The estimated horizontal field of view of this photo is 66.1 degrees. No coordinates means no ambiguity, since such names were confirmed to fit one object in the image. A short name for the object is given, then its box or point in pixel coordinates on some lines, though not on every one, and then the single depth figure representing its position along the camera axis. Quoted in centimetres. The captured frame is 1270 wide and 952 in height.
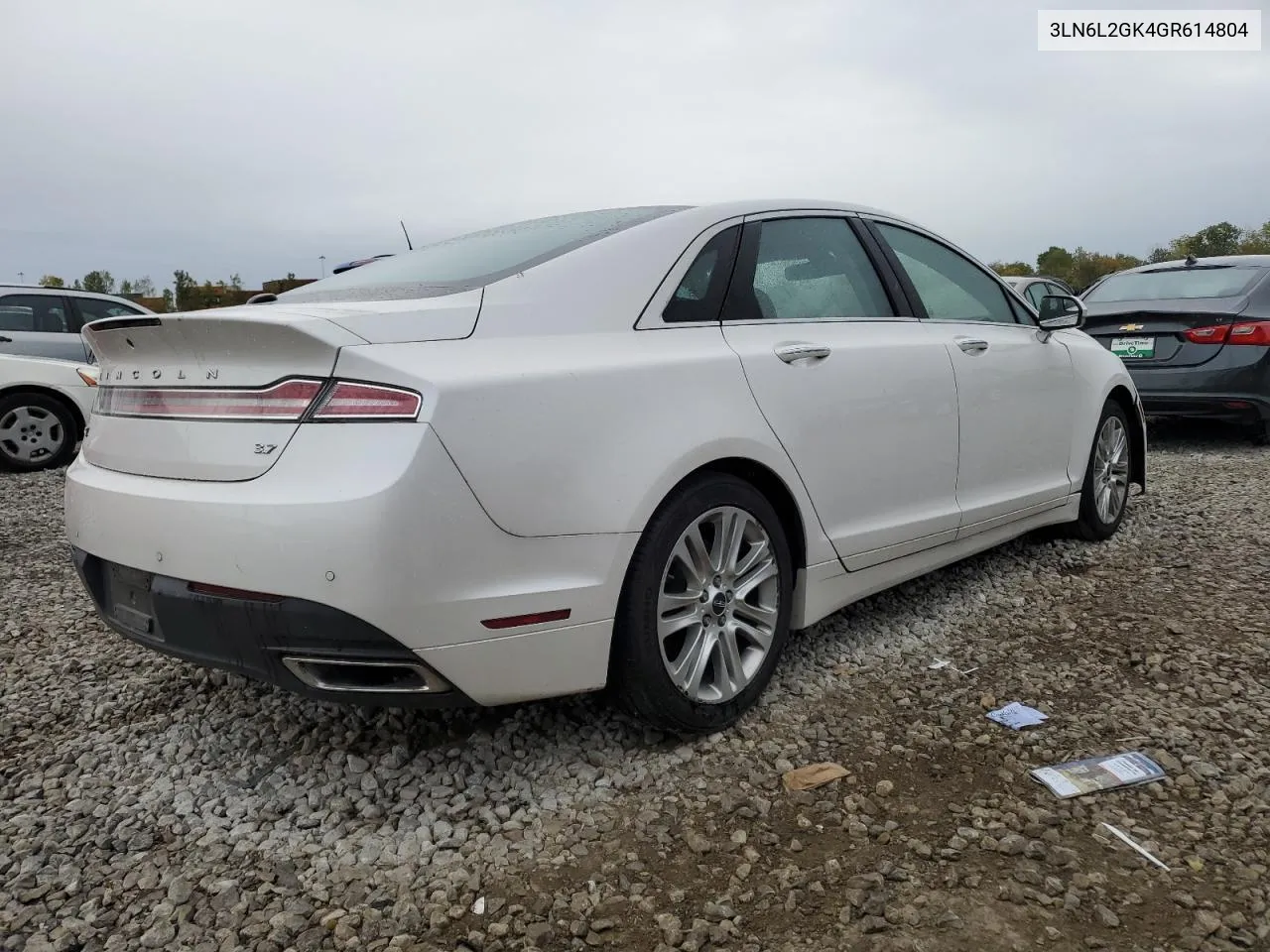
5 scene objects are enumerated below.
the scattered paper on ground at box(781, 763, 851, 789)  253
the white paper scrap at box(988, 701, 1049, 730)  284
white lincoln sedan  211
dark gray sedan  708
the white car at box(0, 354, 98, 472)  802
